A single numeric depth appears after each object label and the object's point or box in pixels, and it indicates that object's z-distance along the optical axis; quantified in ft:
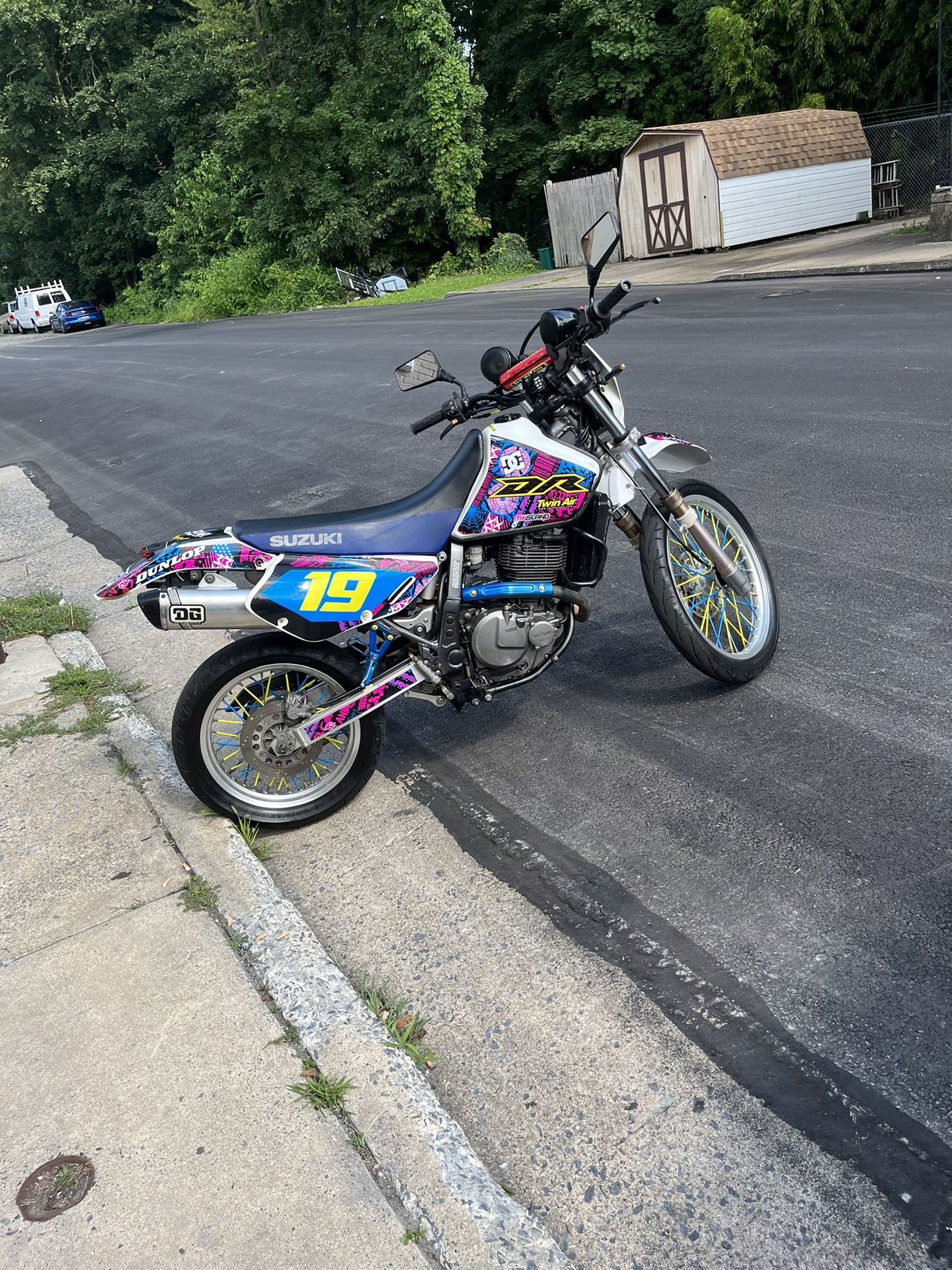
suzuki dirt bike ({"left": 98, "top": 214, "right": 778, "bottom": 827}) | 12.25
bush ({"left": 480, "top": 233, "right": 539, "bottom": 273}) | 110.01
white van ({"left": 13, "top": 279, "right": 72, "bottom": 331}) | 173.27
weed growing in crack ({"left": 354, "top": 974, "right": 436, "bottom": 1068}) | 9.32
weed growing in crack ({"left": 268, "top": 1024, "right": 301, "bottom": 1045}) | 9.51
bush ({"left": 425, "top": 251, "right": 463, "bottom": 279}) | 118.42
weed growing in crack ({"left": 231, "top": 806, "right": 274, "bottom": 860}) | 12.88
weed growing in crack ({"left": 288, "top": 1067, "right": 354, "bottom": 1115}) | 8.75
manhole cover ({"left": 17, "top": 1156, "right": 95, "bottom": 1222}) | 8.14
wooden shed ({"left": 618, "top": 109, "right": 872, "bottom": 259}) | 81.05
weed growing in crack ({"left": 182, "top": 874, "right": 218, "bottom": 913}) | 11.65
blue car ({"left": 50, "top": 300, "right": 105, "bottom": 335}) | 162.09
